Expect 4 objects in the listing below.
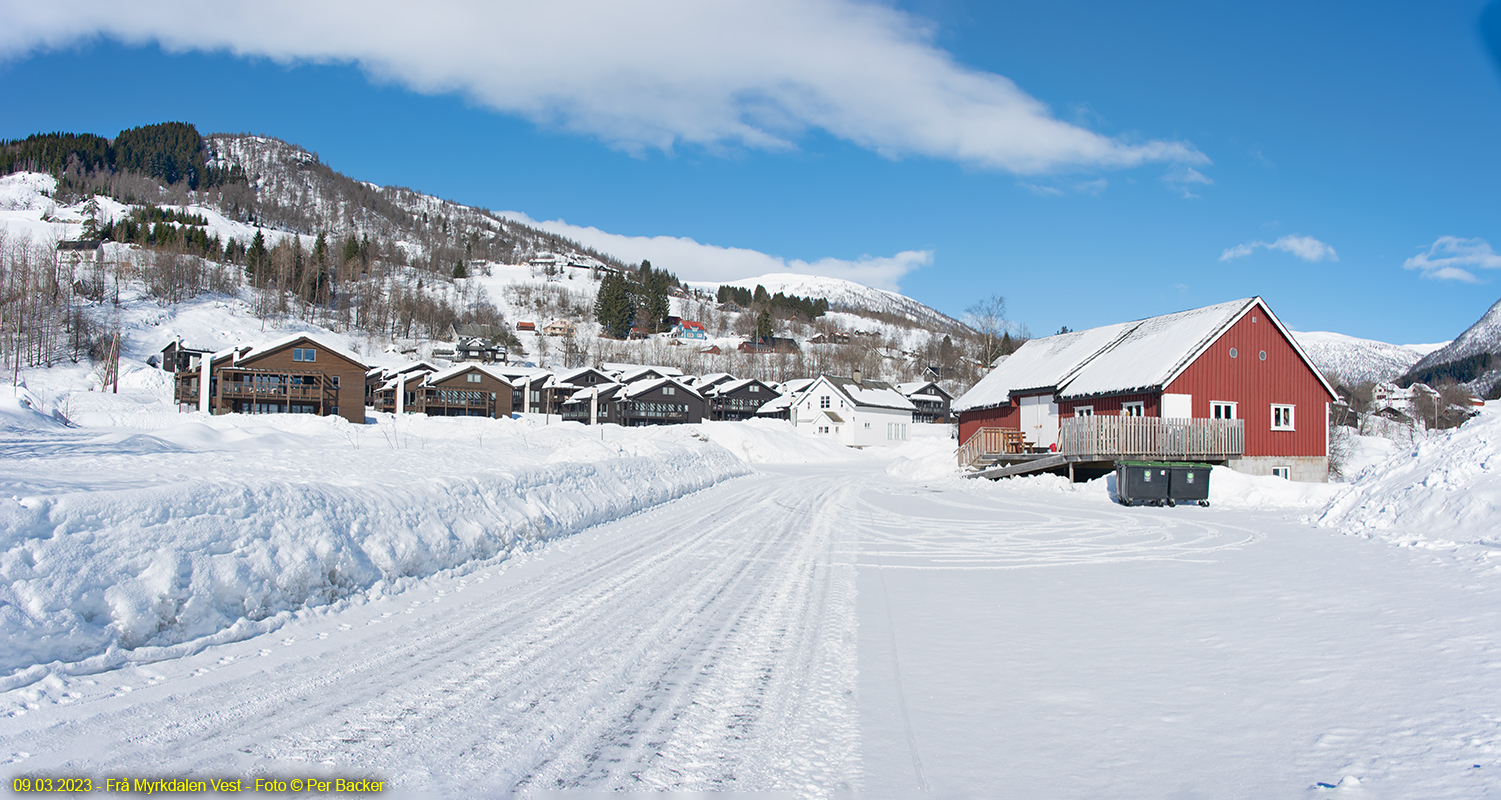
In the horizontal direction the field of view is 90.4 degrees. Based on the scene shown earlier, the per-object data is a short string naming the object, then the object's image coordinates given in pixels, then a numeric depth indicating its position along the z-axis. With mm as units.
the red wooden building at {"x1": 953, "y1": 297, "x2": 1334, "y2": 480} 24781
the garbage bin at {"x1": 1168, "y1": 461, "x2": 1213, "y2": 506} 20531
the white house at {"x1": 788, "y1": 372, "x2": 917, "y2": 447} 69438
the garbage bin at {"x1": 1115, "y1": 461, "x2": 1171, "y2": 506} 20484
